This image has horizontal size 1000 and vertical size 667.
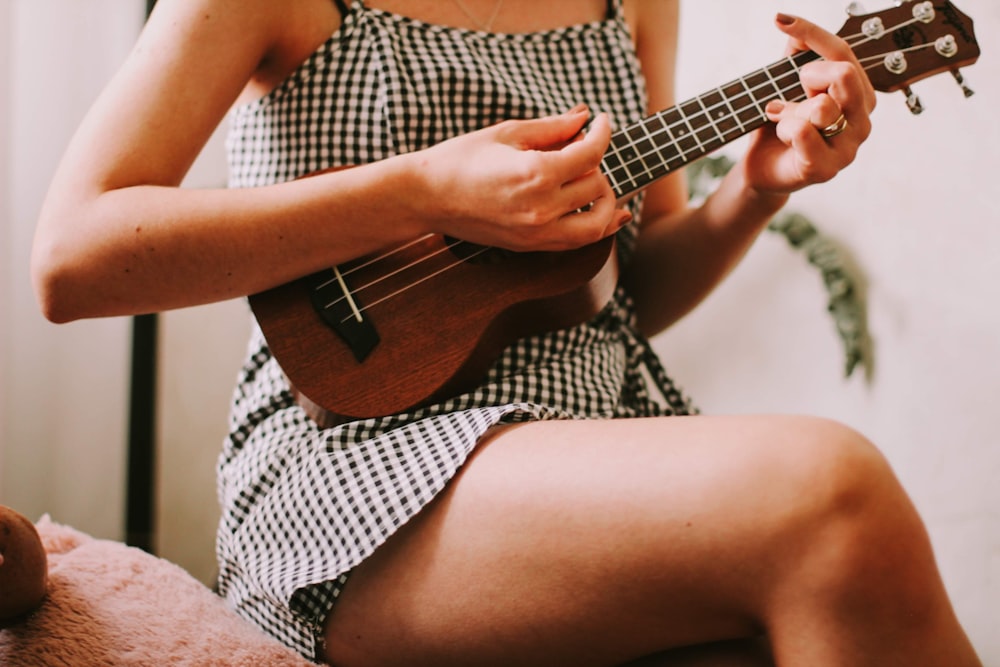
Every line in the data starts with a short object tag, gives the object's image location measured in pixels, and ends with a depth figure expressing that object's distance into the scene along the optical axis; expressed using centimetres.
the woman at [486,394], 46
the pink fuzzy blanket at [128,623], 58
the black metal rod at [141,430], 144
